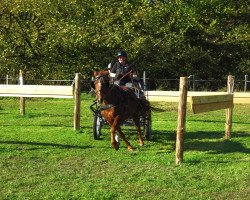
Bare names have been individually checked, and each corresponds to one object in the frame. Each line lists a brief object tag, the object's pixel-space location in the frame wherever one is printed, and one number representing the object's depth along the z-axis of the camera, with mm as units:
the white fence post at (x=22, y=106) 16011
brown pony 9477
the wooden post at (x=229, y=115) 11088
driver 10875
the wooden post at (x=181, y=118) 8398
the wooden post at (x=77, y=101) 12438
